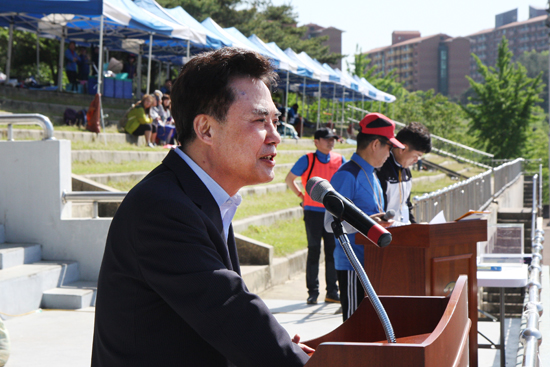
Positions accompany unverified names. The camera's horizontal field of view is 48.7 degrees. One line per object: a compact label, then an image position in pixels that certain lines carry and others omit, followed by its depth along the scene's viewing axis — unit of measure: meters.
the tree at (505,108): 40.91
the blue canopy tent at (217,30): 19.05
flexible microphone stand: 1.63
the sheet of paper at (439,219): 3.95
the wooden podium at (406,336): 1.38
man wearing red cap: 4.31
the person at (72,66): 18.94
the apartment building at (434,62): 152.99
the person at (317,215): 7.68
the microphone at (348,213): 1.78
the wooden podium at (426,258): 3.50
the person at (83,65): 19.42
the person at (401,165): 5.25
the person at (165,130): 14.67
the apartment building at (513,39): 171.50
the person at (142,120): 13.60
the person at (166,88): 19.36
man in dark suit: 1.44
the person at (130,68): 21.73
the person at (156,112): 14.33
